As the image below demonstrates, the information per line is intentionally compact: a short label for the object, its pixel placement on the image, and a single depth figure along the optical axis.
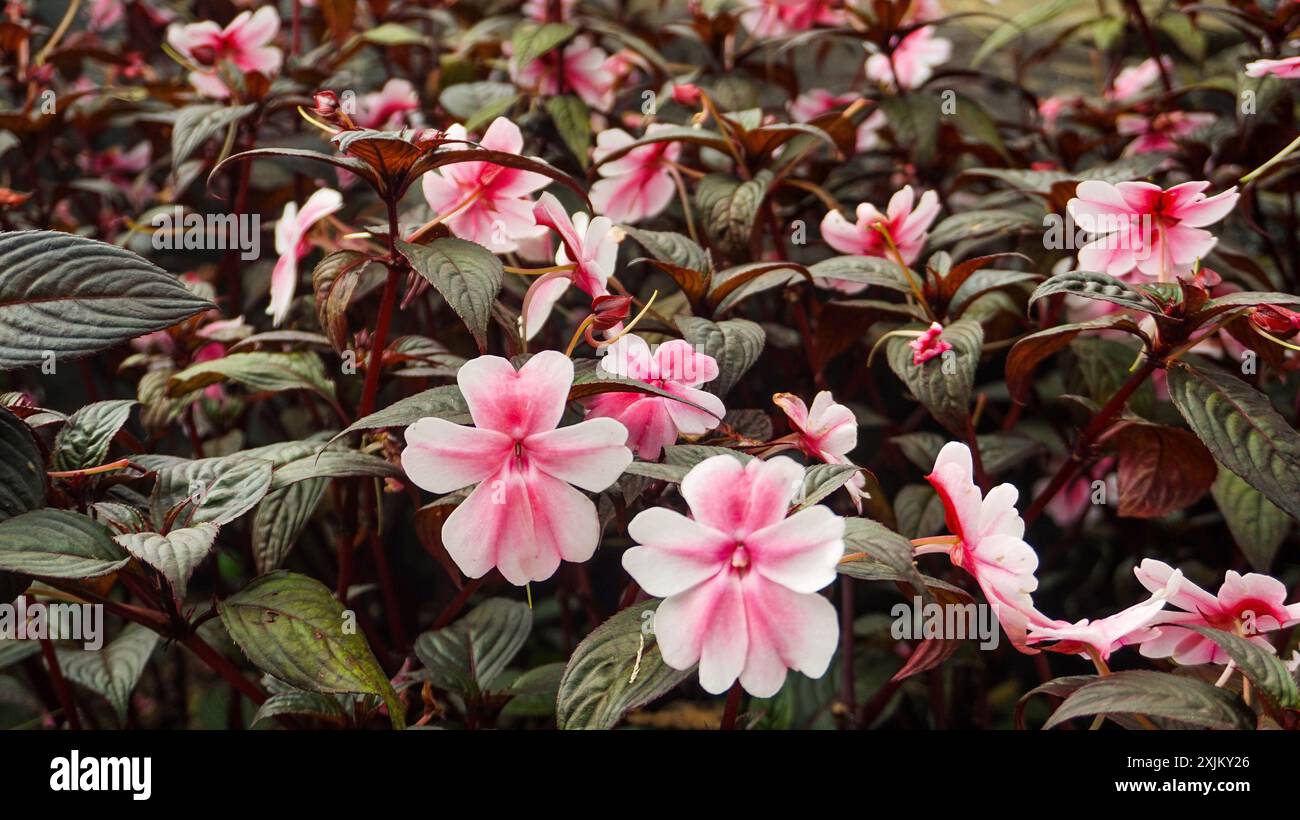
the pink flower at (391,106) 1.31
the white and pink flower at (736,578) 0.58
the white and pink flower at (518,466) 0.63
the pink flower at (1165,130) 1.37
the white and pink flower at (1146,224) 0.84
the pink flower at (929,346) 0.81
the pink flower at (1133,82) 1.56
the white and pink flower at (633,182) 1.08
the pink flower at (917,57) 1.51
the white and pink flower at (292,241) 0.91
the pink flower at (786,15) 1.52
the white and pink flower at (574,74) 1.33
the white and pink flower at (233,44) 1.29
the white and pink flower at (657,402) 0.71
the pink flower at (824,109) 1.53
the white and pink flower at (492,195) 0.85
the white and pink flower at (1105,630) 0.66
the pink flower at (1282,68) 0.97
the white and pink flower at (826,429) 0.74
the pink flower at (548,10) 1.29
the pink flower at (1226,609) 0.73
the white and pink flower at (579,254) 0.79
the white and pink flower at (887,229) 0.99
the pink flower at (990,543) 0.65
